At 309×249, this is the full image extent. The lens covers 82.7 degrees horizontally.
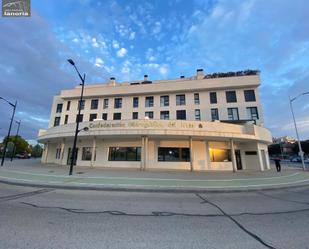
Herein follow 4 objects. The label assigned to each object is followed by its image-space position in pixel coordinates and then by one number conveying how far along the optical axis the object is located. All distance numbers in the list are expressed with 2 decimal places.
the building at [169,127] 21.17
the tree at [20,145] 70.81
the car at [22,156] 59.31
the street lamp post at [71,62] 14.07
